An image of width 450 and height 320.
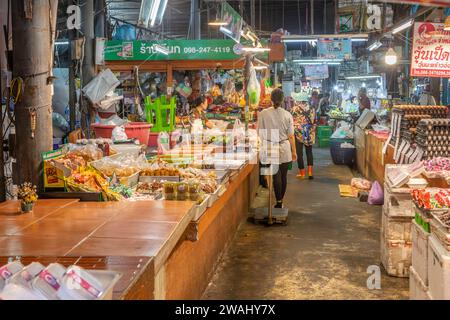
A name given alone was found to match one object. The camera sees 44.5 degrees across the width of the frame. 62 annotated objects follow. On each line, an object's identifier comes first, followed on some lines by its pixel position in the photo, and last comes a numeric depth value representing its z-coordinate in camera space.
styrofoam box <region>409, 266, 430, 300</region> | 4.16
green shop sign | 11.48
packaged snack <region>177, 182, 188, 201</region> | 4.76
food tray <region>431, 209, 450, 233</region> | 3.75
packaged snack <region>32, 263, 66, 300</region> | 1.89
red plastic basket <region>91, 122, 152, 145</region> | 8.65
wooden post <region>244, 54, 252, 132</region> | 10.97
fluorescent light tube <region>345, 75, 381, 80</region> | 27.47
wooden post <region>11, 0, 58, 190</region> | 4.62
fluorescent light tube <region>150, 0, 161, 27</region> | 6.86
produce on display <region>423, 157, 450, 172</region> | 5.82
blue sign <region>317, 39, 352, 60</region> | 19.80
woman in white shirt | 8.94
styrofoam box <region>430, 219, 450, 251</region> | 3.70
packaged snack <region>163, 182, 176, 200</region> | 4.81
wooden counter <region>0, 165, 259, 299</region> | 2.83
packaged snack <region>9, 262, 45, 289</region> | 1.93
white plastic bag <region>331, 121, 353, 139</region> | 15.45
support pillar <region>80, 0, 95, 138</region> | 8.81
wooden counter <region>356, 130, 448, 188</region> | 9.47
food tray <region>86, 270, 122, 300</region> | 2.01
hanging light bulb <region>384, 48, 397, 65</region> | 13.74
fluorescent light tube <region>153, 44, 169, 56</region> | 10.78
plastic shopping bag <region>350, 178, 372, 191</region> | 11.10
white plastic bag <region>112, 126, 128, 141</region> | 8.05
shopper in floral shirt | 13.18
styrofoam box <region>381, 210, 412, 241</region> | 5.87
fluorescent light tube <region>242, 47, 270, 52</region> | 10.72
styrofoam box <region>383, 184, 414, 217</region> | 5.81
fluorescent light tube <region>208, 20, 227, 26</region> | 10.31
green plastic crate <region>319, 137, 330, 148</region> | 21.34
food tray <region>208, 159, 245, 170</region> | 6.84
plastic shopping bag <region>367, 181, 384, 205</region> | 9.89
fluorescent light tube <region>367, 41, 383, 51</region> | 16.86
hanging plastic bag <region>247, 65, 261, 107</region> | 11.14
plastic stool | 10.76
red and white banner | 9.56
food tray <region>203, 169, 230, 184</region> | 5.95
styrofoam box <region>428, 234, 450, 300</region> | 3.64
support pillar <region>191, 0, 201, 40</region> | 17.03
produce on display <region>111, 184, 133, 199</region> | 5.04
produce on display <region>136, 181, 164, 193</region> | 5.37
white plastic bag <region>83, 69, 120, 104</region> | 8.41
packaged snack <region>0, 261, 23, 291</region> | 2.01
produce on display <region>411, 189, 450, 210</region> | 4.25
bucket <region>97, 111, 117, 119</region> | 9.05
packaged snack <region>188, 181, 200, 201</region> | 4.74
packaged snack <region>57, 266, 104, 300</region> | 1.88
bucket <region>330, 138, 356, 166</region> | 15.41
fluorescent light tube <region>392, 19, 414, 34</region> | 10.75
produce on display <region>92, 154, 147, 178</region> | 5.61
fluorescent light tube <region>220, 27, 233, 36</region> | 10.36
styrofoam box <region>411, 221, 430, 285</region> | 4.20
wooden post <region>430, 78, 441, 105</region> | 12.41
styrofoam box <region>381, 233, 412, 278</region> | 5.91
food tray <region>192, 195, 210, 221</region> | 4.35
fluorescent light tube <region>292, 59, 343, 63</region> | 24.53
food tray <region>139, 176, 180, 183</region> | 5.75
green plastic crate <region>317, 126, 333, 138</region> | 21.36
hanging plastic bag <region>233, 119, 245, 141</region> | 9.64
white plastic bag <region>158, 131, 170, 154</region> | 9.04
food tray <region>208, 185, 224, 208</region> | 5.02
